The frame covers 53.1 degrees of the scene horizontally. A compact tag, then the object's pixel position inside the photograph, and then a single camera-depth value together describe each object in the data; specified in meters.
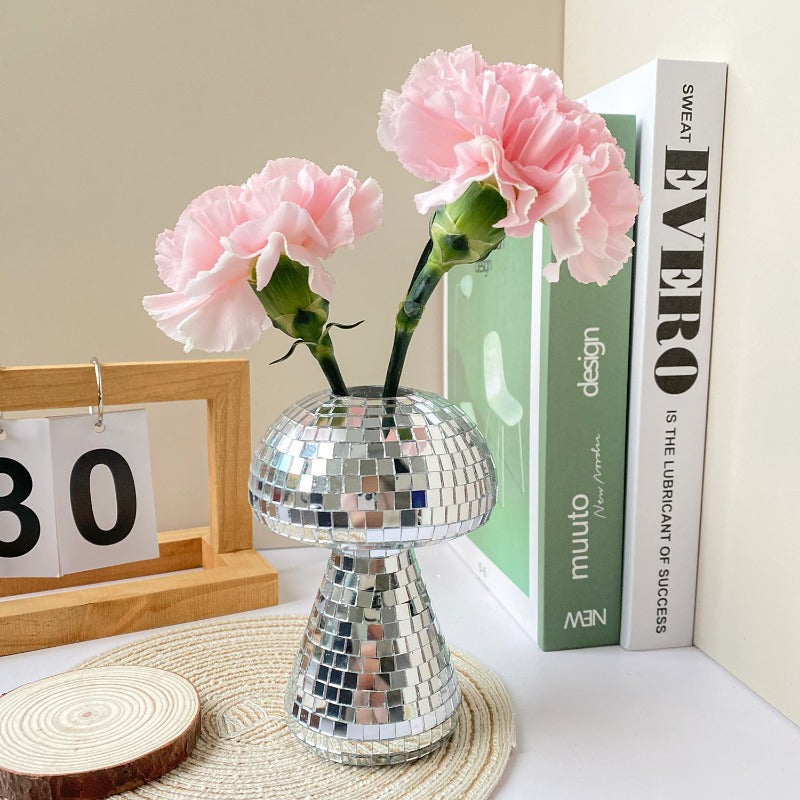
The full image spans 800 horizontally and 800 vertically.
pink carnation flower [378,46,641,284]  0.39
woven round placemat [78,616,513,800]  0.45
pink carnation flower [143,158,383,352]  0.42
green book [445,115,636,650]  0.59
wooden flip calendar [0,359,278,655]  0.63
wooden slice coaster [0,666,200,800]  0.42
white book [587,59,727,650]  0.57
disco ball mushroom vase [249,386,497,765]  0.45
